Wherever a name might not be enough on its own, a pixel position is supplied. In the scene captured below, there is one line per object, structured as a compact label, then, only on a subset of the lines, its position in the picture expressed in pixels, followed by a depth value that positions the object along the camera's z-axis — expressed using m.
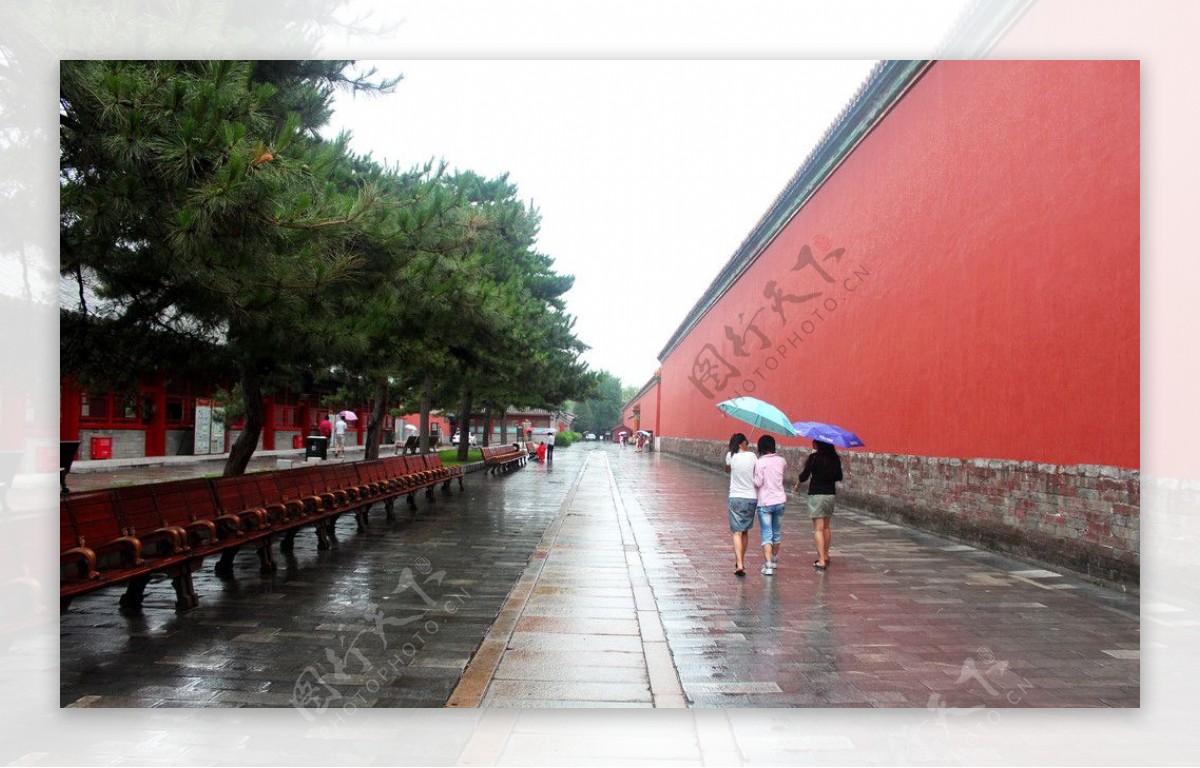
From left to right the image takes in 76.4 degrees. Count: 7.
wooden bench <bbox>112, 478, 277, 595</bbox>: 5.39
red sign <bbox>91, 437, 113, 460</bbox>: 17.72
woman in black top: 7.18
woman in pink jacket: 6.81
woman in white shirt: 6.79
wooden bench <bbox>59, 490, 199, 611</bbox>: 4.32
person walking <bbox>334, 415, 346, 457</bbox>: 27.23
